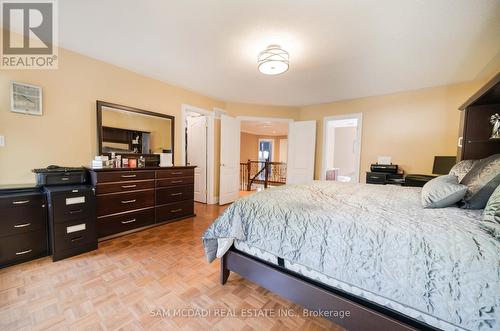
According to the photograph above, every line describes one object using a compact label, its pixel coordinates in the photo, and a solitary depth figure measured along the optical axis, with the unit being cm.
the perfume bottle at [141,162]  294
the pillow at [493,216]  86
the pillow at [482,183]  124
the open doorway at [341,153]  460
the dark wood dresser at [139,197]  234
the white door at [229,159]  432
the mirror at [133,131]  266
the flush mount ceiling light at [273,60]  215
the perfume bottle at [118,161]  268
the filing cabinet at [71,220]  192
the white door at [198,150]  439
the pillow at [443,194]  126
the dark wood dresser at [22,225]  178
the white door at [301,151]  455
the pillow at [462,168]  171
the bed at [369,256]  80
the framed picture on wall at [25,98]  202
